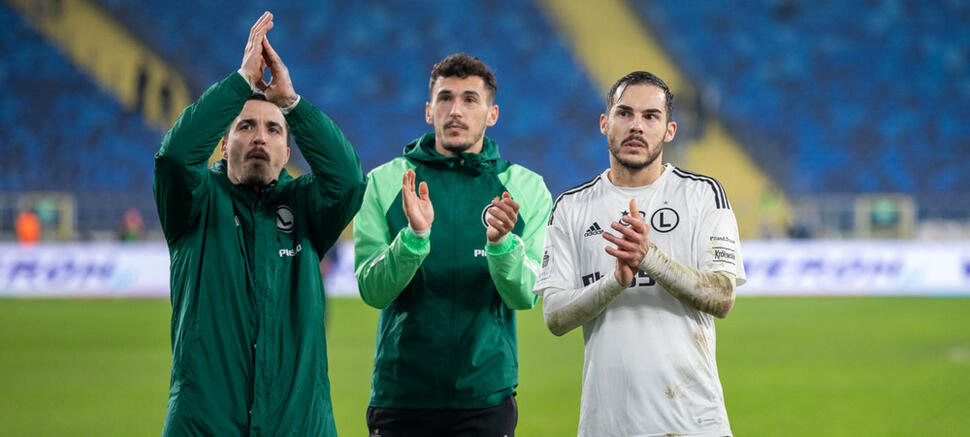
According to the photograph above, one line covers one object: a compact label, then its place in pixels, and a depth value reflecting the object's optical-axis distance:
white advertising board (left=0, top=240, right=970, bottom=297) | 38.44
